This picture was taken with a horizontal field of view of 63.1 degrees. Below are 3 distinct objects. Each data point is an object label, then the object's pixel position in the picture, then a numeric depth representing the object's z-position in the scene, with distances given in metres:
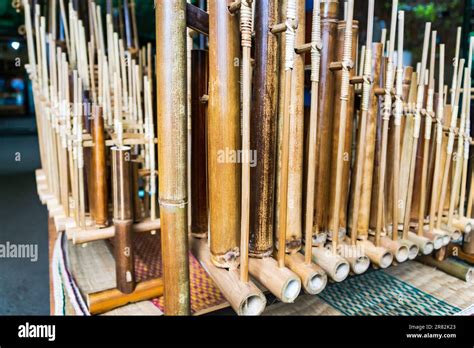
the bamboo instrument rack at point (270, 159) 0.80
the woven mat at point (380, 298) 1.22
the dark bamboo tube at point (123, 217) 1.07
